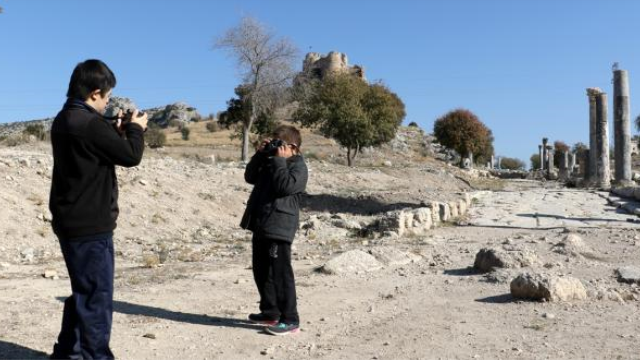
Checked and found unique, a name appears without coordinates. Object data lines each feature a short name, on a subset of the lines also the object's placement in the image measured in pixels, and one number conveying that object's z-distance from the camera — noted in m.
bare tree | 30.66
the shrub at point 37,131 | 26.50
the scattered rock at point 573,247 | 8.30
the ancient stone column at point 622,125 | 24.02
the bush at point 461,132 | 53.81
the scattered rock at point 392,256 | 7.81
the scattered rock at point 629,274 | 6.24
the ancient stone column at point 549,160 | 46.47
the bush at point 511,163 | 85.94
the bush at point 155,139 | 42.59
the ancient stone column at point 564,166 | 40.66
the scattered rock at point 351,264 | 7.18
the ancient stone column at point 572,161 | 49.39
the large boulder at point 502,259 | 7.08
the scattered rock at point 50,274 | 6.95
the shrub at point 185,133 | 54.39
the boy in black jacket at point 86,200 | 3.30
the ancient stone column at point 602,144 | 25.53
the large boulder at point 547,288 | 5.43
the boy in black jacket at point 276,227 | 4.68
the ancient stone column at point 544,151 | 53.50
